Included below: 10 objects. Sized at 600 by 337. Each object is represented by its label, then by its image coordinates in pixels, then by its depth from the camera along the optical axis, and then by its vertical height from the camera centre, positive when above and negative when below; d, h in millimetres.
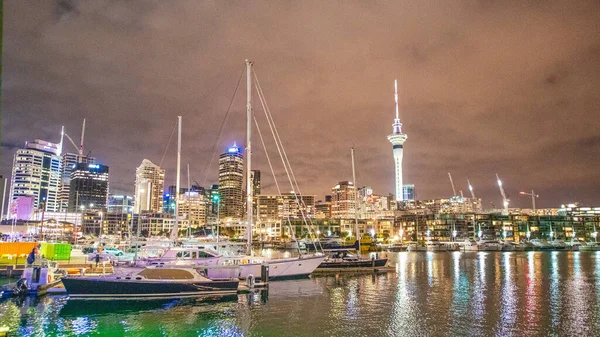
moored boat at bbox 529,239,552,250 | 137500 -6988
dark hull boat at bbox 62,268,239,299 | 30125 -4927
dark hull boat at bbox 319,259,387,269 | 53853 -5466
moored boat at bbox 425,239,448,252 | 135500 -7918
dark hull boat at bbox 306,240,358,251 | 111188 -5597
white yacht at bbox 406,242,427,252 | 134888 -8275
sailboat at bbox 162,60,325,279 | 38500 -3757
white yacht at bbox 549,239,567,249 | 138125 -6819
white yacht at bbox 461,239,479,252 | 135000 -7621
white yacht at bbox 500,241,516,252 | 132550 -7420
